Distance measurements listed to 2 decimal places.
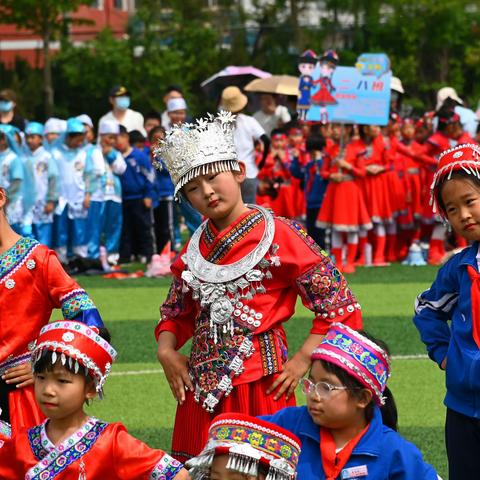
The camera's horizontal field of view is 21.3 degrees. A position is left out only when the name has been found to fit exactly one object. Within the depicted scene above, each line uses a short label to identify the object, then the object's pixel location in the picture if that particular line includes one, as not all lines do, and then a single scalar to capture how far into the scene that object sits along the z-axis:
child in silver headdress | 4.48
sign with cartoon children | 13.16
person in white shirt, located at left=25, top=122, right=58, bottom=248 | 13.95
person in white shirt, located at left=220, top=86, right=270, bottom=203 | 13.51
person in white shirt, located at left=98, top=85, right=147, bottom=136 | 16.38
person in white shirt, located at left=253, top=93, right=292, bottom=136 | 18.37
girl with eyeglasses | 3.88
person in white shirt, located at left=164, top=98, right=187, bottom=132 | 15.04
